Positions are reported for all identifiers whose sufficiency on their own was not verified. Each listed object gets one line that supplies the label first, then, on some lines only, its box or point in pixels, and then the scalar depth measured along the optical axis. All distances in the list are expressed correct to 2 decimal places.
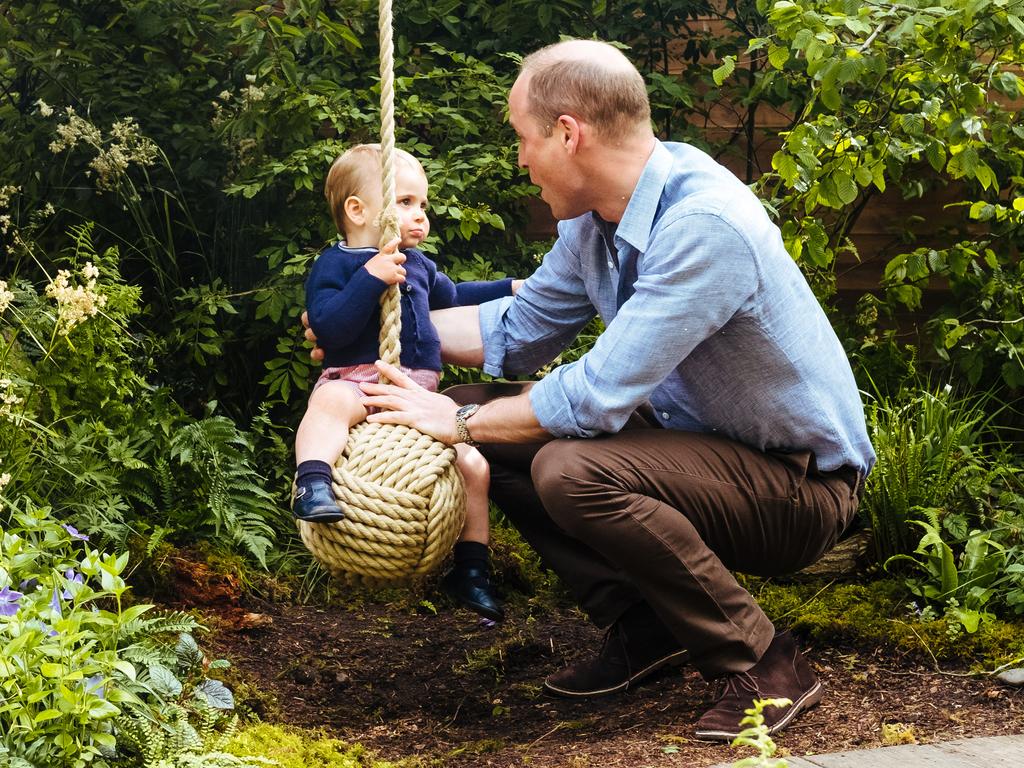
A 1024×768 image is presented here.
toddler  2.87
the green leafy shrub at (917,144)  3.36
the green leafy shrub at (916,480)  3.57
